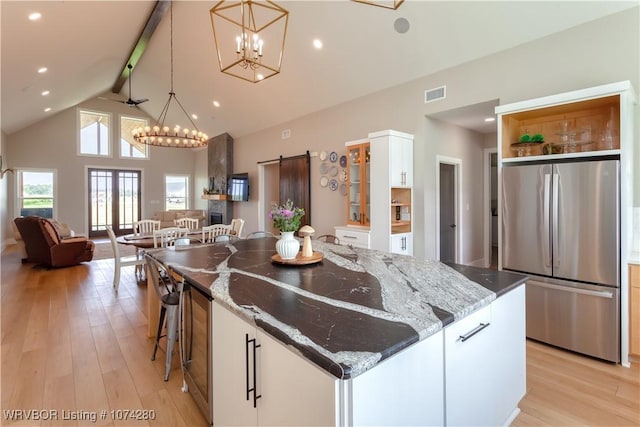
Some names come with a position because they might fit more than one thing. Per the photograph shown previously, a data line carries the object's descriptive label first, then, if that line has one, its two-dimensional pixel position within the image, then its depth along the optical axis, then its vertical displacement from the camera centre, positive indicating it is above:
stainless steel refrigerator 2.64 -0.34
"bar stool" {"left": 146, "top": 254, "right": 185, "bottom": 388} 2.38 -0.68
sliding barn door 6.44 +0.69
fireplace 9.57 -0.15
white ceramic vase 2.27 -0.24
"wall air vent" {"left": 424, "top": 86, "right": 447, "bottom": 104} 4.27 +1.66
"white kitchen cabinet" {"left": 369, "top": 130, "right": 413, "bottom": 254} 4.32 +0.39
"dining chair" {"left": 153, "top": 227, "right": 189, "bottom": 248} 4.39 -0.32
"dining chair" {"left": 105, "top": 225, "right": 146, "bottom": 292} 4.66 -0.75
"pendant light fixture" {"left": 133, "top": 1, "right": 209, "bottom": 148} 5.79 +1.51
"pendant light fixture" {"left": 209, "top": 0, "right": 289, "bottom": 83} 4.74 +2.99
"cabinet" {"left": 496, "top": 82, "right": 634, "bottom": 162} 2.70 +0.92
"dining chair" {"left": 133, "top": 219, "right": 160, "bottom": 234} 5.60 -0.21
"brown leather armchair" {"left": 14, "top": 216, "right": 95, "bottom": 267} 5.92 -0.59
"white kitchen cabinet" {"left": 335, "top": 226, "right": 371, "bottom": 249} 4.58 -0.35
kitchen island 1.01 -0.52
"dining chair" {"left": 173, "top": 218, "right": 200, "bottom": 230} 6.61 -0.23
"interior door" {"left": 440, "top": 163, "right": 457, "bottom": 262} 5.43 +0.02
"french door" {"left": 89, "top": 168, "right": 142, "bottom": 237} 10.30 +0.49
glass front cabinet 4.80 +0.48
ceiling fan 6.62 +3.68
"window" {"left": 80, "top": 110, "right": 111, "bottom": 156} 10.04 +2.69
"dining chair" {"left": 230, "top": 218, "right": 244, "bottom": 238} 5.65 -0.24
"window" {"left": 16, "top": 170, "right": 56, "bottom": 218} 9.03 +0.65
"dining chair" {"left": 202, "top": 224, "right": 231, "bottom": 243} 5.05 -0.31
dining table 3.12 -0.45
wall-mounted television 8.41 +0.72
